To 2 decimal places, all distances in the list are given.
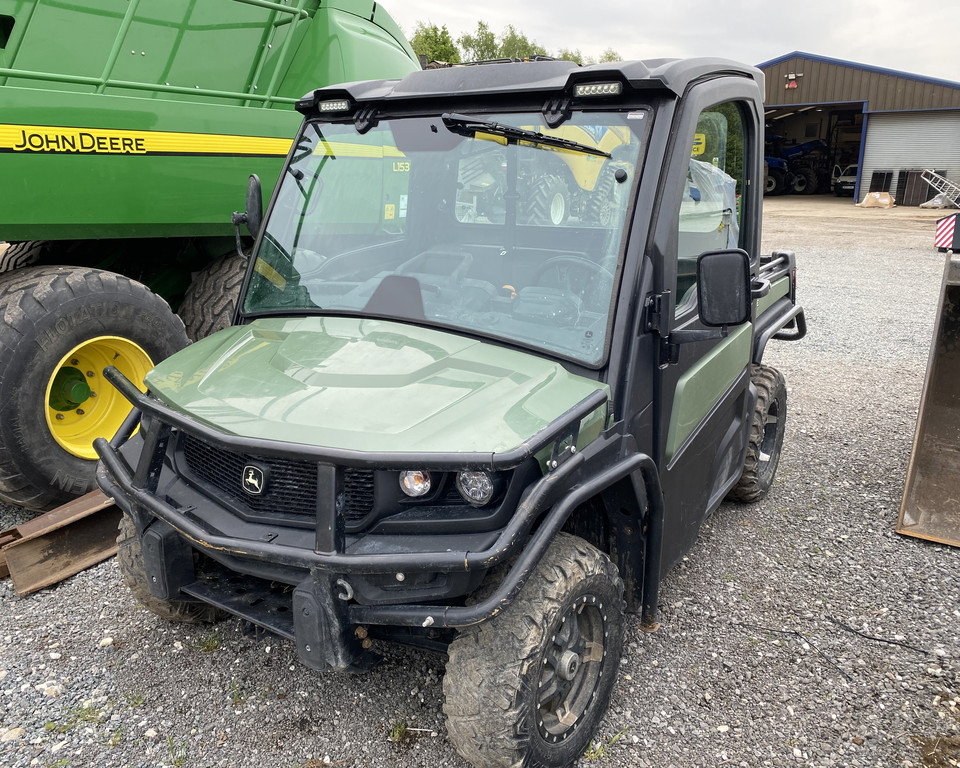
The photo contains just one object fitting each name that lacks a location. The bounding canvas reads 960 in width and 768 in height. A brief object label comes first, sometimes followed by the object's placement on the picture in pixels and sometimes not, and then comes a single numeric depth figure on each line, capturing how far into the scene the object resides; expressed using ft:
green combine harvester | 12.55
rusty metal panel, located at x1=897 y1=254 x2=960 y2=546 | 13.67
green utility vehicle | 6.98
